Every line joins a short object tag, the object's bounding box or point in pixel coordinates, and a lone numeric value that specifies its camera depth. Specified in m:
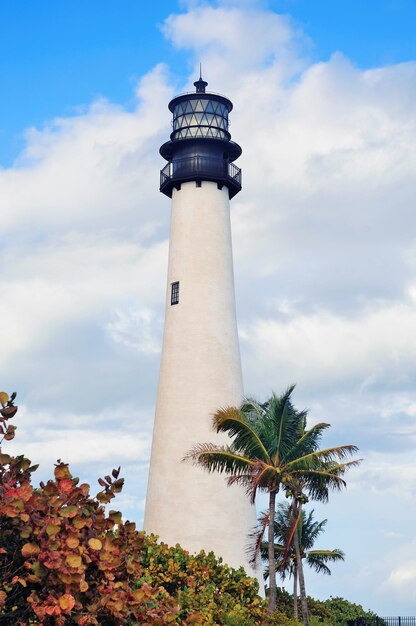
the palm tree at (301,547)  47.53
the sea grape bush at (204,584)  29.94
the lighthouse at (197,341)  40.94
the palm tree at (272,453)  33.69
